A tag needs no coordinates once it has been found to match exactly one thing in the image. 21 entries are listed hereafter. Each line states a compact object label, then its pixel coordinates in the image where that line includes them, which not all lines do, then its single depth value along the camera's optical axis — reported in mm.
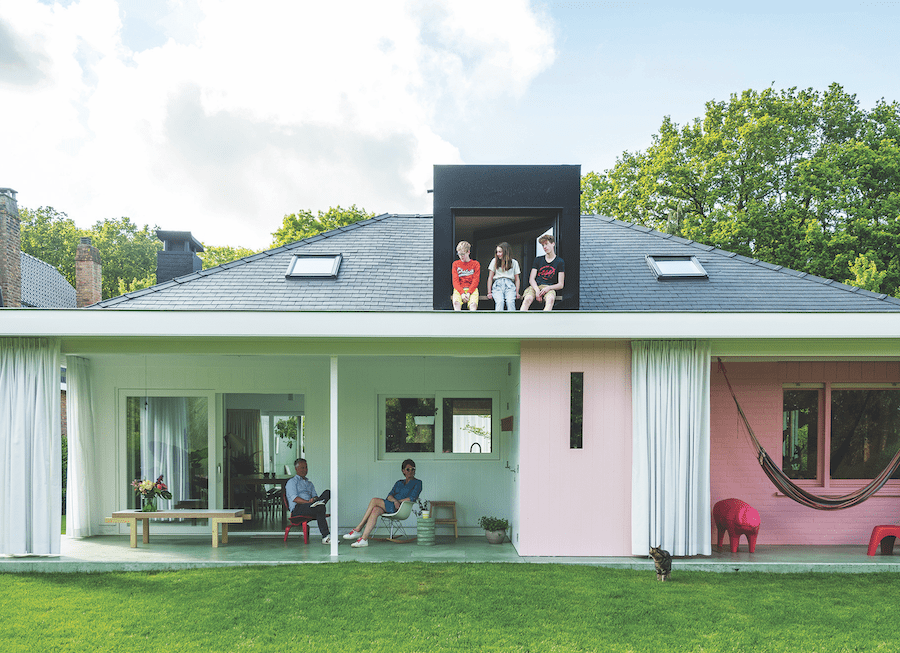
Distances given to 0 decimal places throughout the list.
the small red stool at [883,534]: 7809
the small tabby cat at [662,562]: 6617
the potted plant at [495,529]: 8461
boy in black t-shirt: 8672
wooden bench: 8203
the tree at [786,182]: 18047
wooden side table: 8977
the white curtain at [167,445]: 9250
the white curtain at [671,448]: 7352
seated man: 8617
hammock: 7398
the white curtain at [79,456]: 8938
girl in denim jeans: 8422
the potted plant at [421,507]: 9005
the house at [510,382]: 7227
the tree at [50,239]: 35875
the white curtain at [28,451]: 7262
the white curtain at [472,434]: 9625
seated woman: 8445
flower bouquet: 8500
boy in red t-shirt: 8617
